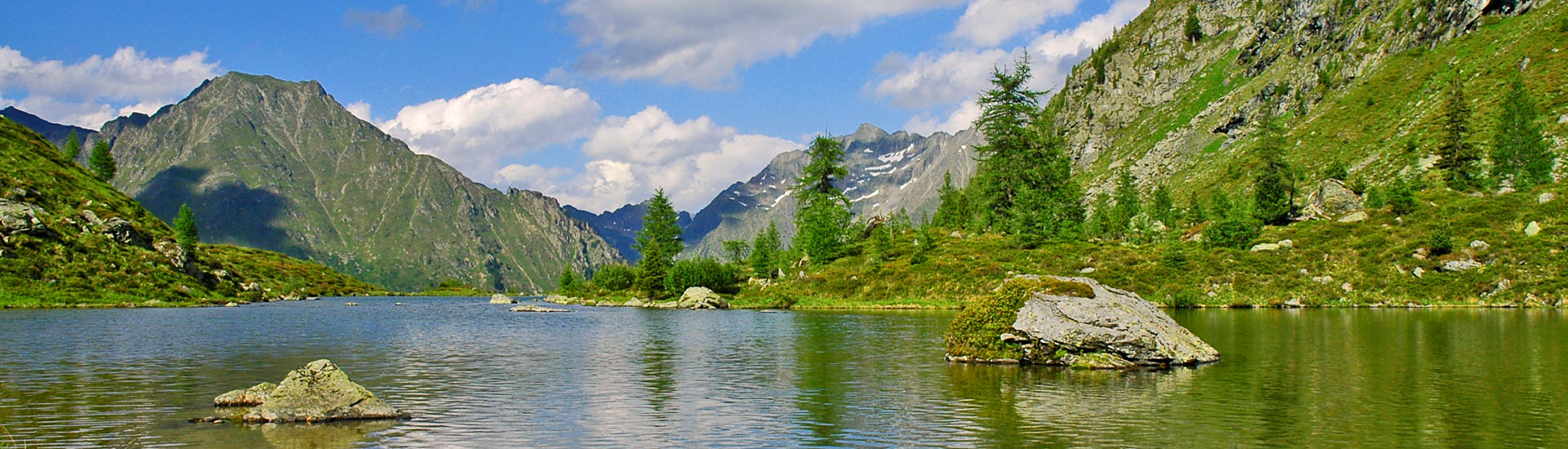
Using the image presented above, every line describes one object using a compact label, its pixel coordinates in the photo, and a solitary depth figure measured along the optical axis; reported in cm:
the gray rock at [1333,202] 9956
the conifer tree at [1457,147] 10566
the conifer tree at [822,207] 10856
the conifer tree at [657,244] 12244
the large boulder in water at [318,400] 2055
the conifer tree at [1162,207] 13850
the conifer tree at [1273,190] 10567
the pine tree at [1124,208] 13725
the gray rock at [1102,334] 3316
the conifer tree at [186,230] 14010
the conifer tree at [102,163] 15512
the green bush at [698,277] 11344
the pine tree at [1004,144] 11562
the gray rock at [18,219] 8712
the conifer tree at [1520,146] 9562
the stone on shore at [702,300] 9844
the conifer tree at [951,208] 15151
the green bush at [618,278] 14000
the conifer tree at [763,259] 12050
